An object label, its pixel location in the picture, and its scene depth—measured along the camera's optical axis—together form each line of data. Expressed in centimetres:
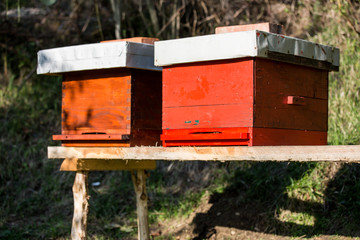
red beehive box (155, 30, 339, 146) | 519
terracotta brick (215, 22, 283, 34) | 573
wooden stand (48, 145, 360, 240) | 467
